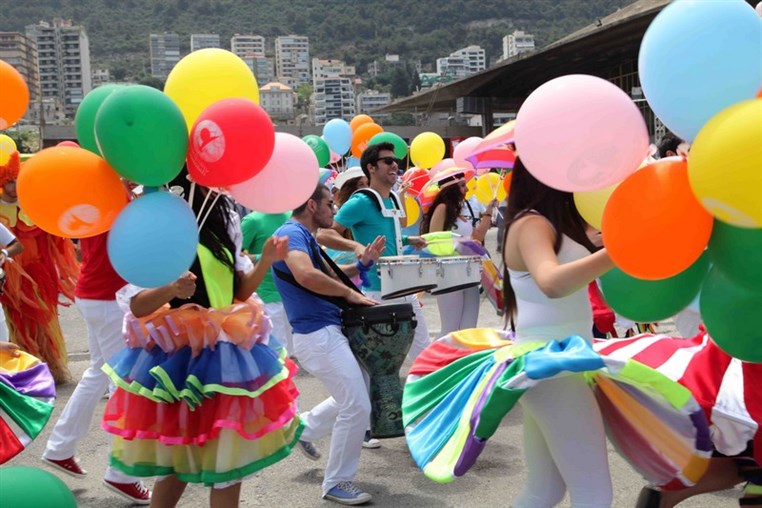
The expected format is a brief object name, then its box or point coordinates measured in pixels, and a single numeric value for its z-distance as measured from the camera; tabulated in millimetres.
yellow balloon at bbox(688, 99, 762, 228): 2174
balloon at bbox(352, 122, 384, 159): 12641
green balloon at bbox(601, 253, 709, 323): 2709
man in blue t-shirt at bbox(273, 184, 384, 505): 4625
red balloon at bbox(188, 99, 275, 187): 3092
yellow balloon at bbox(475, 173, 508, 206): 8727
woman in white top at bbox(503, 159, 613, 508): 2924
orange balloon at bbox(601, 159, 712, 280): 2412
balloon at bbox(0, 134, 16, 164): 6746
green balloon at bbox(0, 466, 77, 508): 1719
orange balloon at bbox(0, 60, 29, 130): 5055
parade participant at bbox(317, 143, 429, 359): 6125
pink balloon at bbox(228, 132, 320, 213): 3477
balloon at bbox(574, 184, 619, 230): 2973
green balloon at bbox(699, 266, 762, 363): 2504
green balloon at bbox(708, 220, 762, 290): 2375
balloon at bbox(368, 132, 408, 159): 6673
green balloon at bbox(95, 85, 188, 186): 2963
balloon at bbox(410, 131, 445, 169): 10648
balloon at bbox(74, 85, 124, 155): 3445
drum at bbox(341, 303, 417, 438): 4812
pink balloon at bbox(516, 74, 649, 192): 2586
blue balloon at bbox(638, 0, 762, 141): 2447
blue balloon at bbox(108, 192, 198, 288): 2926
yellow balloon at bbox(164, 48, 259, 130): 3502
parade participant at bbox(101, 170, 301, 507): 3324
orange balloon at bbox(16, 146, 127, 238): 3045
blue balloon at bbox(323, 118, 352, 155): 12156
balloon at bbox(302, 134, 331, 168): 10828
